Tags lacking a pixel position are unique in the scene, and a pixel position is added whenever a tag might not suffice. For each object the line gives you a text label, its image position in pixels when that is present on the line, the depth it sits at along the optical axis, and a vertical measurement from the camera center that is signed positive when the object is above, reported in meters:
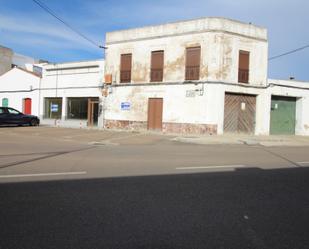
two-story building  23.34 +2.40
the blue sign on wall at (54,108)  31.75 +0.33
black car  26.25 -0.57
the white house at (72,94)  28.83 +1.55
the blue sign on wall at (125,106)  26.86 +0.64
